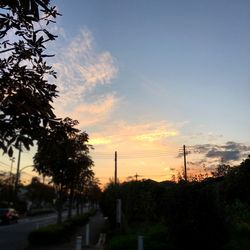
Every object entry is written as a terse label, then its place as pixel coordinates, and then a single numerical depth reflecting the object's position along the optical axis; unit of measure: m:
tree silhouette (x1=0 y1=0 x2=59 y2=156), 2.84
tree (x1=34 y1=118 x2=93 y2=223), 3.10
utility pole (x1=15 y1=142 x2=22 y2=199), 36.81
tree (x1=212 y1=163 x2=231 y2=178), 19.73
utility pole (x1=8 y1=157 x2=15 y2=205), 45.98
